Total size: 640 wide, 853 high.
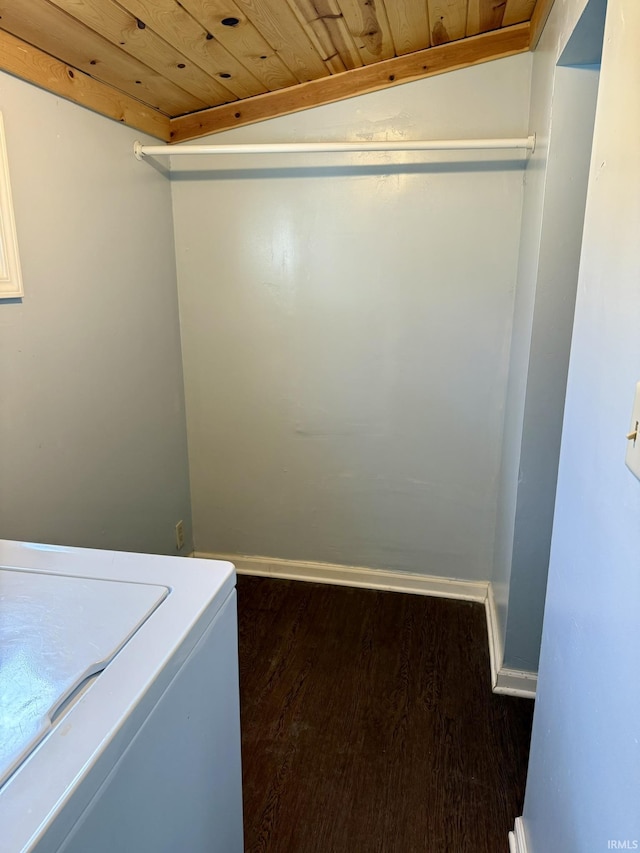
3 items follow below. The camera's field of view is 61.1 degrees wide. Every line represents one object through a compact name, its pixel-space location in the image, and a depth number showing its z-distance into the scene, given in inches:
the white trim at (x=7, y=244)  58.3
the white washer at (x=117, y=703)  24.3
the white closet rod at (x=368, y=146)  71.5
